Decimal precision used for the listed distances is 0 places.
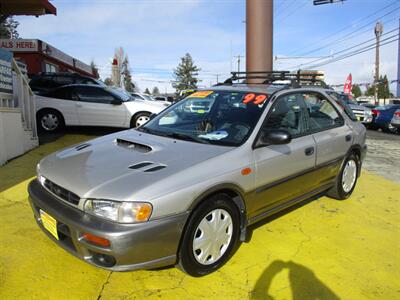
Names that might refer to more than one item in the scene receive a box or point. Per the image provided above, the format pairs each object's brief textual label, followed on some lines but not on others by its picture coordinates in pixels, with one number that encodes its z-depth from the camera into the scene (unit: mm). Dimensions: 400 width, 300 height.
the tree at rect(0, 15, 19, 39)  37812
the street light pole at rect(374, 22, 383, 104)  39556
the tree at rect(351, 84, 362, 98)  105125
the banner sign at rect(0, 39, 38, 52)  19891
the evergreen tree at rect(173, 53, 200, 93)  79875
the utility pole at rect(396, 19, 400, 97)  40441
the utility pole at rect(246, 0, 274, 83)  8648
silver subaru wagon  2656
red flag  25517
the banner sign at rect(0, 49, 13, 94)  6770
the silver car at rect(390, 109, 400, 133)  15484
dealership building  20031
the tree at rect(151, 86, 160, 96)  119450
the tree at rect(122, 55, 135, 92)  78050
